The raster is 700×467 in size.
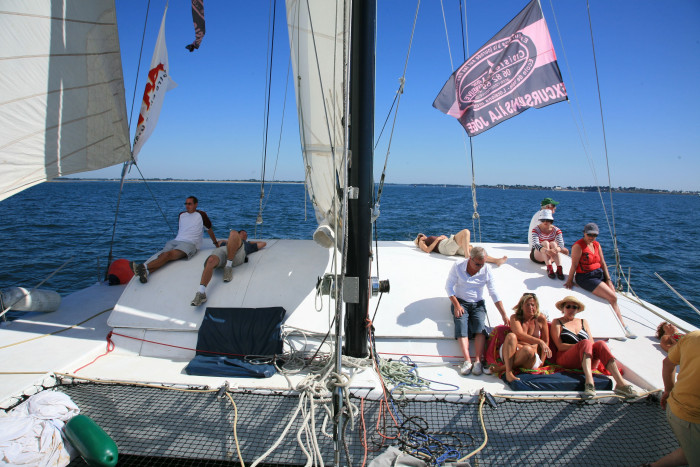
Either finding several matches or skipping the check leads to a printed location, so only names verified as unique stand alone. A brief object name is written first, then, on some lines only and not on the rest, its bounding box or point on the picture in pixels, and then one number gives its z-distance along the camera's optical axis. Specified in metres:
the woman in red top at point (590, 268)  4.80
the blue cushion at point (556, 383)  3.41
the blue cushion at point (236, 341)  3.75
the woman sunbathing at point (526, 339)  3.58
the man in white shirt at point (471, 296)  4.09
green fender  2.48
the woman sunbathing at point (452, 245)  5.60
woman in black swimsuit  3.37
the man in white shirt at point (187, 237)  5.07
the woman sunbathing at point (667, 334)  3.63
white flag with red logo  5.02
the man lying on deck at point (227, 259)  4.50
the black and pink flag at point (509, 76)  5.57
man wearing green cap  5.99
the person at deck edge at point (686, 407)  2.41
